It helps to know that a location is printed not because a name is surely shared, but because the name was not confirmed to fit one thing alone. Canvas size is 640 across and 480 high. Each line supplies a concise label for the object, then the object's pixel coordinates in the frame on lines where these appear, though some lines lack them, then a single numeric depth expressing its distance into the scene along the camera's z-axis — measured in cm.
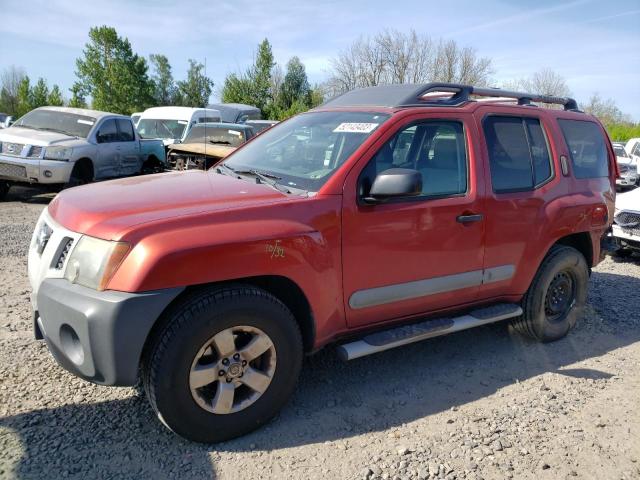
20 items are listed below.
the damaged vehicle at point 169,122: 1398
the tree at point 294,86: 4359
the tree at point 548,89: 4009
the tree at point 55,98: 3981
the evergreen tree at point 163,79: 5606
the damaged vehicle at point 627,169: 1525
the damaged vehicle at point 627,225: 692
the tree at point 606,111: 4832
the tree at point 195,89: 4488
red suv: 249
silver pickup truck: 920
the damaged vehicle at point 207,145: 909
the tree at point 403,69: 3553
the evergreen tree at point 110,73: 3903
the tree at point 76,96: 3986
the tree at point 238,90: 4294
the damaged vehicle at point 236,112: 2411
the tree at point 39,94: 4129
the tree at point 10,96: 4711
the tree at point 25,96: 4122
